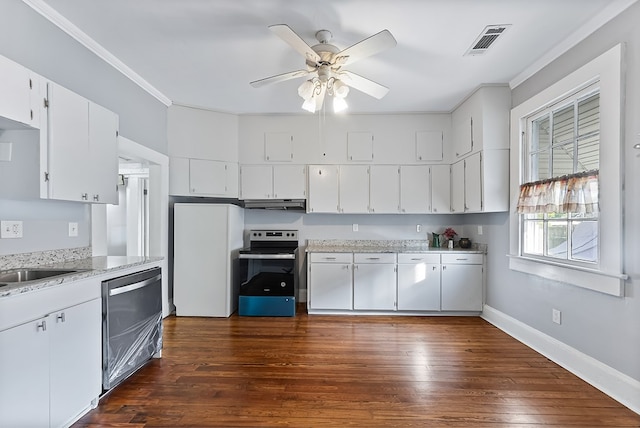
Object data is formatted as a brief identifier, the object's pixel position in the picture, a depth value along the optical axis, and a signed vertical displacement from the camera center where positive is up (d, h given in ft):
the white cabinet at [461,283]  12.25 -2.73
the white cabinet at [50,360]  4.59 -2.46
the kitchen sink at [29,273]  6.05 -1.17
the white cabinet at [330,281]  12.59 -2.70
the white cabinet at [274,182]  13.55 +1.51
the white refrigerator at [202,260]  12.24 -1.77
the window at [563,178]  7.46 +0.97
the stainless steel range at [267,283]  12.50 -2.79
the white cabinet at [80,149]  6.24 +1.54
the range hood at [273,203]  13.55 +0.57
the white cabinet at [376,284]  12.48 -2.81
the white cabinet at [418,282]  12.37 -2.71
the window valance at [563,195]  7.27 +0.54
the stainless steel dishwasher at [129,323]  6.52 -2.54
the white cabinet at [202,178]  12.54 +1.63
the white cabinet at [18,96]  5.24 +2.20
